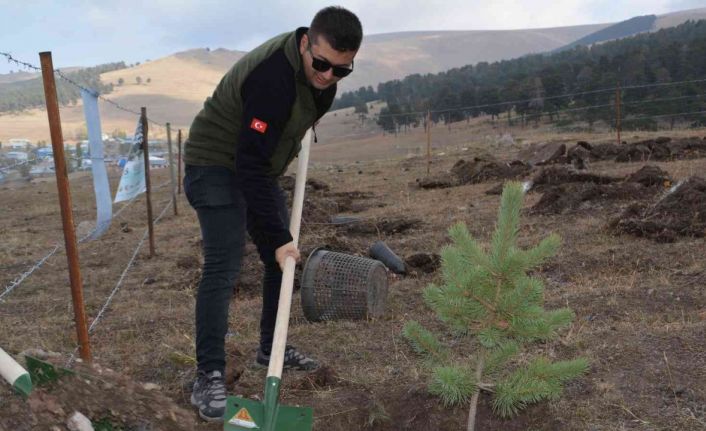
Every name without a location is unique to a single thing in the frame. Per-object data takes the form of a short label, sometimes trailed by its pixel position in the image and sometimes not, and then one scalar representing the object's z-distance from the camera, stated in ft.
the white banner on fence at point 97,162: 12.09
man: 7.30
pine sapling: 6.71
